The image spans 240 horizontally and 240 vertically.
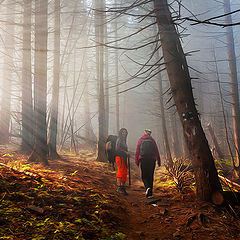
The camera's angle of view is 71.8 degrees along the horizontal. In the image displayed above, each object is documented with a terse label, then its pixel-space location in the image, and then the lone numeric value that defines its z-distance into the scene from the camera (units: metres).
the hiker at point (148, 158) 5.25
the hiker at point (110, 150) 5.91
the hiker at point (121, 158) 5.60
